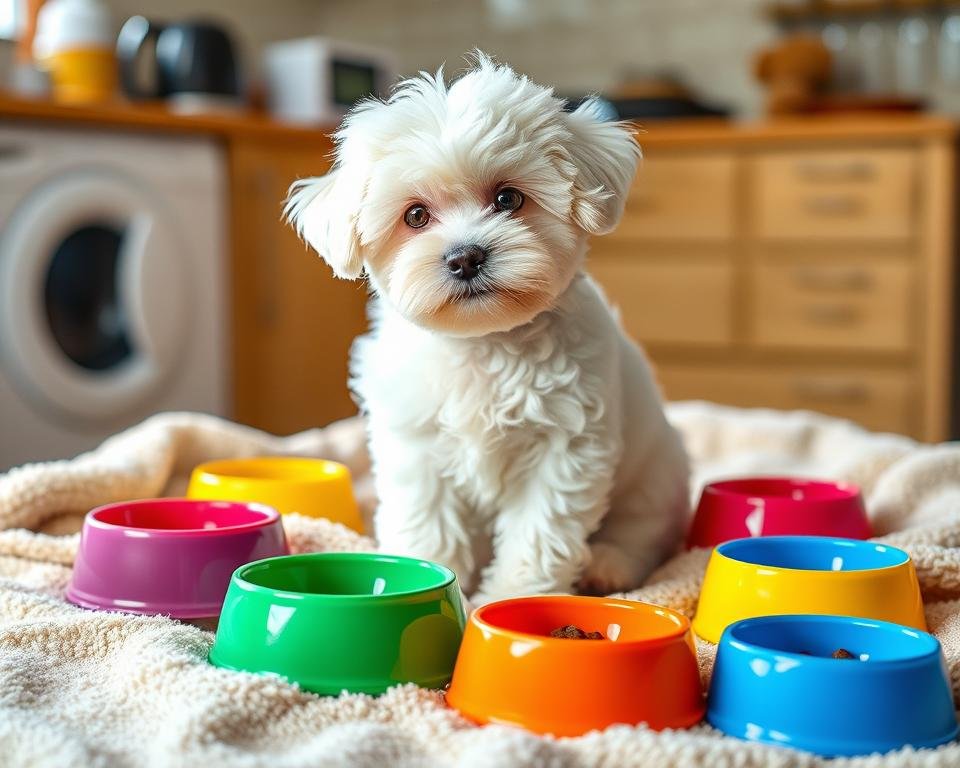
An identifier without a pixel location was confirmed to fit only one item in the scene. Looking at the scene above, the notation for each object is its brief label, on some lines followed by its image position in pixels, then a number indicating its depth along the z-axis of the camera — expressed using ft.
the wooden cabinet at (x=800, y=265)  11.99
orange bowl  3.27
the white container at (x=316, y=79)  12.76
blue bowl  3.17
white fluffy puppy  4.20
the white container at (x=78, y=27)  11.04
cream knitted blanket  3.03
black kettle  11.74
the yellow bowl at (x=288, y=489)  5.52
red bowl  5.12
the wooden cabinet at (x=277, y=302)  11.56
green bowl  3.58
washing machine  9.62
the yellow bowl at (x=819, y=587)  4.00
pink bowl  4.41
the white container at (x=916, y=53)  13.92
